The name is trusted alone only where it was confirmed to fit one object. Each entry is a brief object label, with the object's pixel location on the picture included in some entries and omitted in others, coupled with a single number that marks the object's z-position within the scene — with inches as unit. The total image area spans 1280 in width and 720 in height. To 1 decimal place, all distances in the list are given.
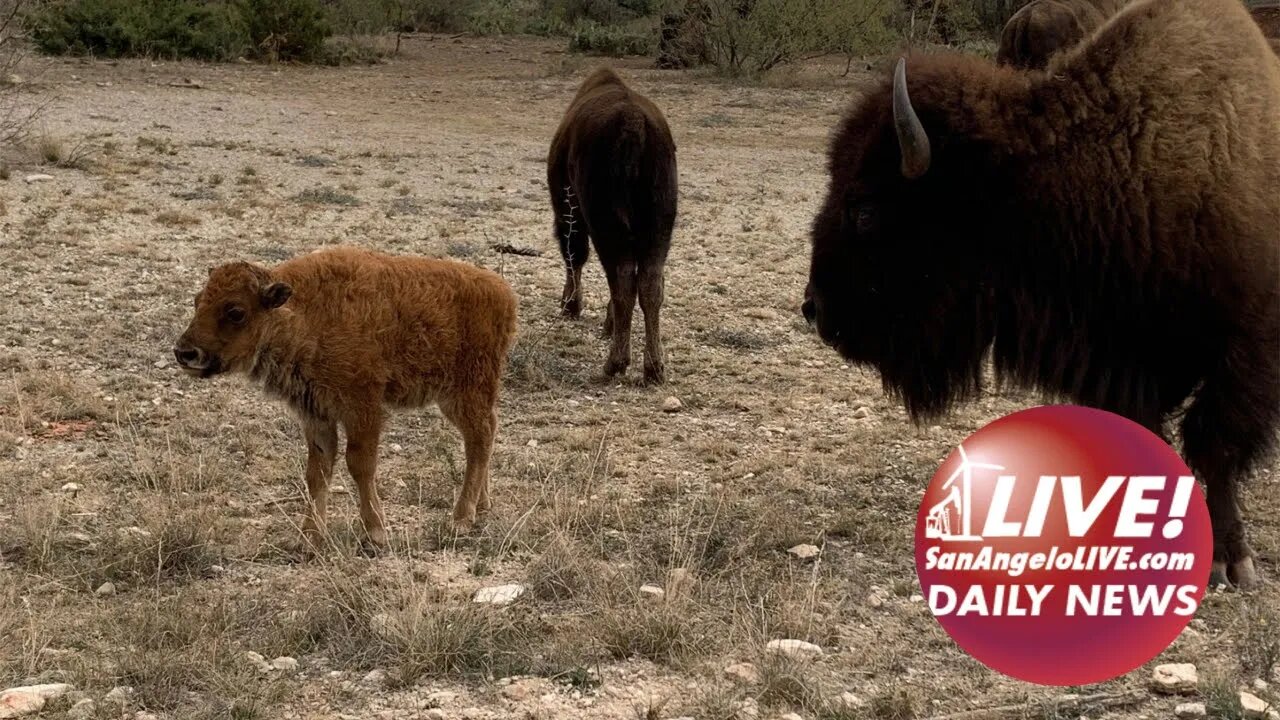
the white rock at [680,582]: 175.3
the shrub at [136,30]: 1015.6
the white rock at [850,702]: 149.5
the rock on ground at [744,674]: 156.6
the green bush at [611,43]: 1266.0
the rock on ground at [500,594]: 181.3
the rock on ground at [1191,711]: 147.4
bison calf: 202.2
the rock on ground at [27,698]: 145.9
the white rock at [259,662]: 160.5
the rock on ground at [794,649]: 161.1
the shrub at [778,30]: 1019.9
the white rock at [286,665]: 161.2
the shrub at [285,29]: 1092.5
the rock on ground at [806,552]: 206.8
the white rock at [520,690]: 153.5
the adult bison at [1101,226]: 179.3
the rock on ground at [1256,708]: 143.0
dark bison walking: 311.3
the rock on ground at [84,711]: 145.6
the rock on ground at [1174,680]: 154.5
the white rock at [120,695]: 149.9
